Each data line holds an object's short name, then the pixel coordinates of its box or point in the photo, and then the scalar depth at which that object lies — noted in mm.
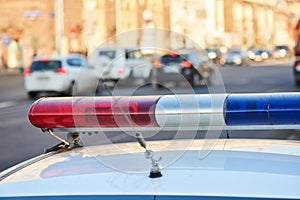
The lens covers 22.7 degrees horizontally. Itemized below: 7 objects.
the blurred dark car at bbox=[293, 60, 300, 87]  27875
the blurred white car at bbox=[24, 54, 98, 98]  25391
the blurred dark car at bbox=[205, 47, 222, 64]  60225
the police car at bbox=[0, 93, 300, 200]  2307
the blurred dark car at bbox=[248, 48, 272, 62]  71306
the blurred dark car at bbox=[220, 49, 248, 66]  62844
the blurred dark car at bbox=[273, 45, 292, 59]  75750
